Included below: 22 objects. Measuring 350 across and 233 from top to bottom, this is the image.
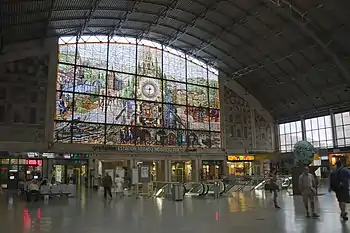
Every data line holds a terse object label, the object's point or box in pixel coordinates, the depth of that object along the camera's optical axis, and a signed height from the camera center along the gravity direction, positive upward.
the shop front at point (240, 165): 44.03 -0.22
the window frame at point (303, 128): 47.00 +4.53
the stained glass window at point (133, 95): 33.53 +7.53
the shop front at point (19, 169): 30.39 -0.08
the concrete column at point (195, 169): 40.41 -0.58
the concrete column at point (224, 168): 42.17 -0.56
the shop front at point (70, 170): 32.59 -0.37
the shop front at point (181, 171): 39.84 -0.77
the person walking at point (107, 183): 20.08 -0.99
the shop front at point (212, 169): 41.09 -0.66
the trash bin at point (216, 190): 20.07 -1.55
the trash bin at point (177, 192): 18.34 -1.48
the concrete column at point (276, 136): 49.03 +3.77
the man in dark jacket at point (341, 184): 9.28 -0.62
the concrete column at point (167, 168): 38.38 -0.43
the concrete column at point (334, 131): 42.59 +3.74
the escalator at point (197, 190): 21.47 -1.64
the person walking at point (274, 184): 13.36 -0.89
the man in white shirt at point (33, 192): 19.25 -1.37
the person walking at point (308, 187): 10.19 -0.76
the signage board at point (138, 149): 34.08 +1.72
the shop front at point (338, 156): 40.69 +0.59
